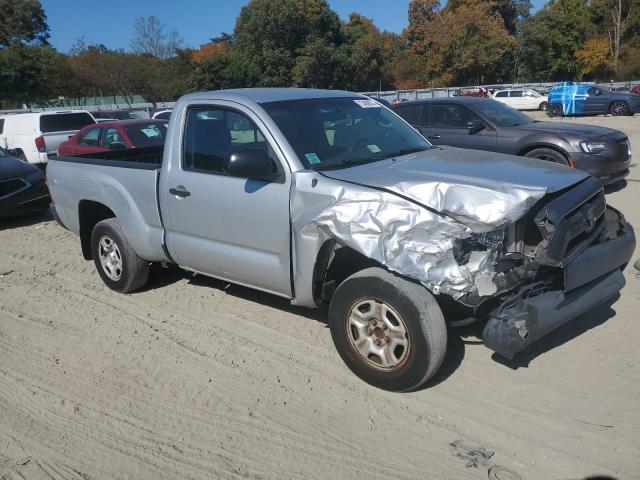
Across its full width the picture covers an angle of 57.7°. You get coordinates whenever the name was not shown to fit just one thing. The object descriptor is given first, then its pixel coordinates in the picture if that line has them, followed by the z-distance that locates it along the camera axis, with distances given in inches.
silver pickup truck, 134.3
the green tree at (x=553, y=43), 2284.7
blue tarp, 1074.7
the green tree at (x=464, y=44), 2004.2
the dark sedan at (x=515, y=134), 347.3
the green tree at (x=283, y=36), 2069.4
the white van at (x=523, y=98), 1284.4
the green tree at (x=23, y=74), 1672.0
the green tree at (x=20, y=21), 2138.3
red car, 442.2
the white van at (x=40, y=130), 577.9
